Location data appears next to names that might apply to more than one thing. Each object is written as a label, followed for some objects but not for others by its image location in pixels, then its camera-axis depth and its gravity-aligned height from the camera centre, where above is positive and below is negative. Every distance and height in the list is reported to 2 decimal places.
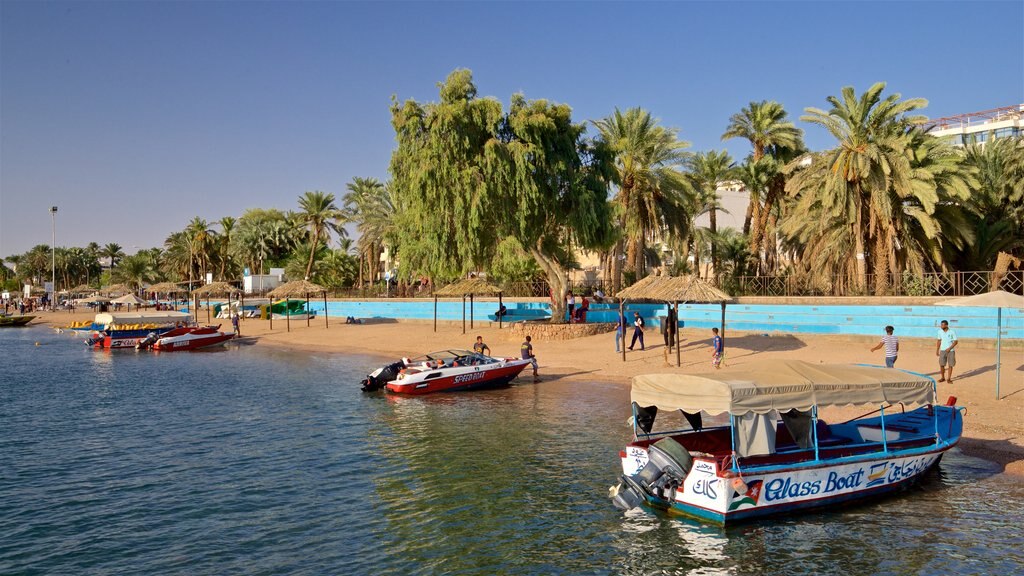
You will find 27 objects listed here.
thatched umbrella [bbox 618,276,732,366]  27.08 +0.05
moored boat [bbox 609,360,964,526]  11.52 -2.71
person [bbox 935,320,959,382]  20.23 -1.61
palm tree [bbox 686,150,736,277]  50.72 +7.99
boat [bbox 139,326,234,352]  46.06 -2.33
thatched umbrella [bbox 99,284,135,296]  94.97 +1.71
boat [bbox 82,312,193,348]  47.88 -1.59
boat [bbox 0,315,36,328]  77.12 -1.62
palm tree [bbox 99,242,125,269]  163.12 +11.11
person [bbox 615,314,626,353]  30.30 -1.44
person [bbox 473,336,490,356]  27.83 -1.91
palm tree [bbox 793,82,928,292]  34.47 +5.78
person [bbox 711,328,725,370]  25.56 -2.02
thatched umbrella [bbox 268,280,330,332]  51.90 +0.67
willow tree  35.28 +5.64
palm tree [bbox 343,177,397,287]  64.74 +7.52
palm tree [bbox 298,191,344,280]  82.50 +9.66
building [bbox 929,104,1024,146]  64.75 +14.33
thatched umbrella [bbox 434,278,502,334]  42.44 +0.45
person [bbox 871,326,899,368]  20.76 -1.64
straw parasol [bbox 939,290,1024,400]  18.92 -0.38
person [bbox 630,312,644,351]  31.70 -1.48
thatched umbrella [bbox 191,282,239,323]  58.69 +0.98
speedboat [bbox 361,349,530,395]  24.84 -2.63
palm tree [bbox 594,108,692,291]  42.72 +6.71
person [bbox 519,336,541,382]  27.29 -2.09
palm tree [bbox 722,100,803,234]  47.31 +10.40
